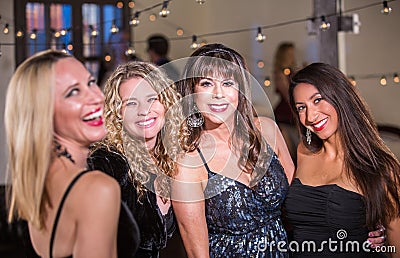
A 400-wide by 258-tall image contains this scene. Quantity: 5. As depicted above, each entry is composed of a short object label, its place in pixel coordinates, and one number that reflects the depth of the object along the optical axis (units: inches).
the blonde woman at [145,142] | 97.8
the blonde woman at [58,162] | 68.1
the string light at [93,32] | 169.2
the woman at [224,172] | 102.7
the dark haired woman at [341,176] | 107.0
